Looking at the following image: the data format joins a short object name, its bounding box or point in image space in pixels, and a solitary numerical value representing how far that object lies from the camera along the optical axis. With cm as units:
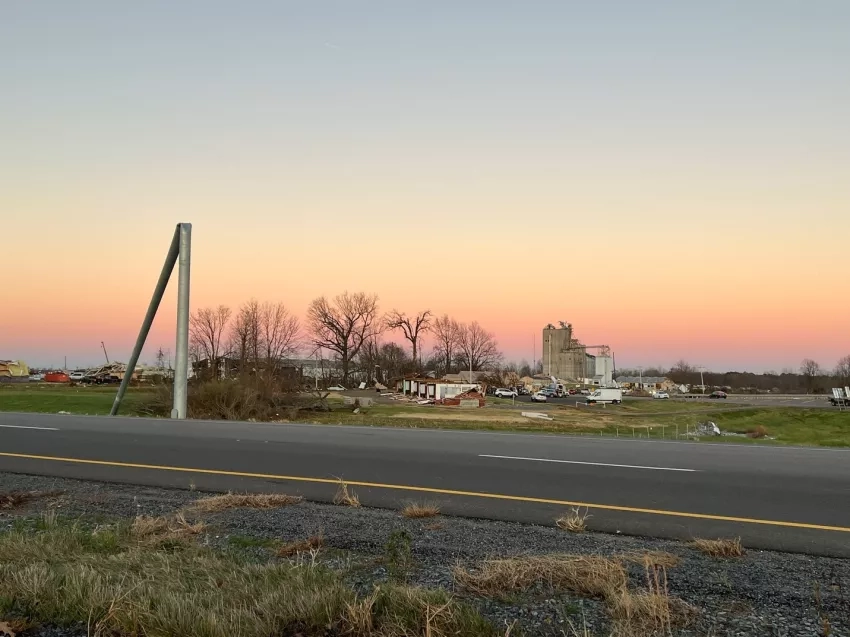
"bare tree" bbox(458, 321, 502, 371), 15075
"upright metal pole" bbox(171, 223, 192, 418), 2192
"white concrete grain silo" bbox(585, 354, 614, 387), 15675
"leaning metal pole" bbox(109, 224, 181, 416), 2312
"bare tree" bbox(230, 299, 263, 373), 8988
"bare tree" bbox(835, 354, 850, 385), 13120
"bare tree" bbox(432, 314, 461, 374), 14900
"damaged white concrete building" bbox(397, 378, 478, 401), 7481
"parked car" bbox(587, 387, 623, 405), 8400
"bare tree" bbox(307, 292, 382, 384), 11944
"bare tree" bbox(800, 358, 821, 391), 14745
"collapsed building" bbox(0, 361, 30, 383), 9600
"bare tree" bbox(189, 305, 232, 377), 10250
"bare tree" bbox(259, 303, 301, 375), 9538
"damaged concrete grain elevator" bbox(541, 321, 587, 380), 15300
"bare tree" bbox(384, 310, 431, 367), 12938
